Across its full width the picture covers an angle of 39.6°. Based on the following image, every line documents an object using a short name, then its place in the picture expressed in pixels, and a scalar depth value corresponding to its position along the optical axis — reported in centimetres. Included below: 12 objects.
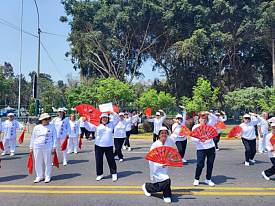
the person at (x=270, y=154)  903
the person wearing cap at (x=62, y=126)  1191
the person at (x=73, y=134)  1405
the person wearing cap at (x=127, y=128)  1451
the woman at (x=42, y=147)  887
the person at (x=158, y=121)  1355
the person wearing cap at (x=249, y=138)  1178
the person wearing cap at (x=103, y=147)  922
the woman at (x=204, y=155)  858
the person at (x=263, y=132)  1479
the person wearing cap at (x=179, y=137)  1169
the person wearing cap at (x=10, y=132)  1405
